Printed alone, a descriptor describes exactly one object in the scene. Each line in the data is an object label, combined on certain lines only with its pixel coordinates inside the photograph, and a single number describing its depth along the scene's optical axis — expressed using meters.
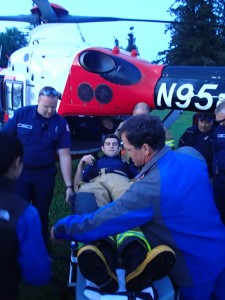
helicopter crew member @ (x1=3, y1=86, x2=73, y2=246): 2.76
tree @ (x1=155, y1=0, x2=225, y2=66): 27.67
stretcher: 1.55
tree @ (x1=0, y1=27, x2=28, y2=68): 48.40
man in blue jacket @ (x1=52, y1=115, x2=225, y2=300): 1.53
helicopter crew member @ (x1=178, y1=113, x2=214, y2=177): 3.34
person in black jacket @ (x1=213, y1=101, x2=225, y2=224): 2.89
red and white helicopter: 3.91
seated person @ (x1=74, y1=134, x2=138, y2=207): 2.54
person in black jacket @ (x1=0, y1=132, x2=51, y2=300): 1.23
